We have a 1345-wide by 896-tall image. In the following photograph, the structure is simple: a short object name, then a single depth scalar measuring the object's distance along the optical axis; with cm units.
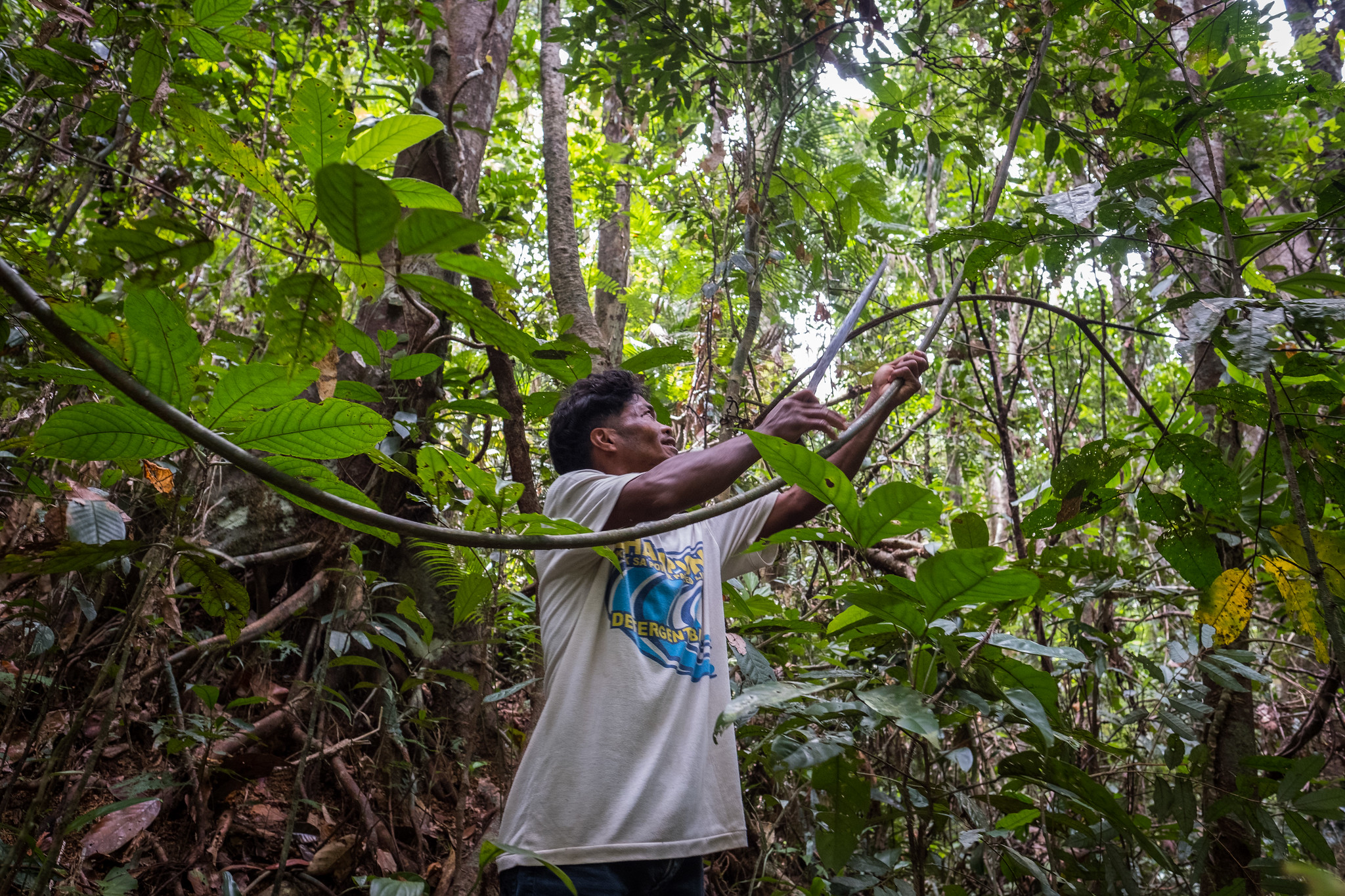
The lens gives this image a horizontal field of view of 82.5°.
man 157
